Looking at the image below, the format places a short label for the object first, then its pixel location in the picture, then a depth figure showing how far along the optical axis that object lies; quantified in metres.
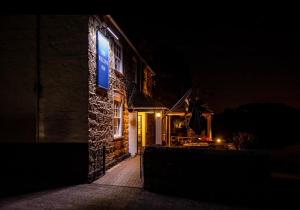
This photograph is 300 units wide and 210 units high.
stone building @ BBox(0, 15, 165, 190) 7.09
